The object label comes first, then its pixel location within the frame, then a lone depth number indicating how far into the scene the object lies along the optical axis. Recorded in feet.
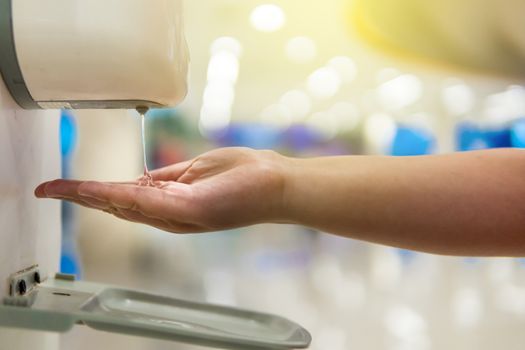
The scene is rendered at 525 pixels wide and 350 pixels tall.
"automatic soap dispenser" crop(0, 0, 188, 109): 1.67
